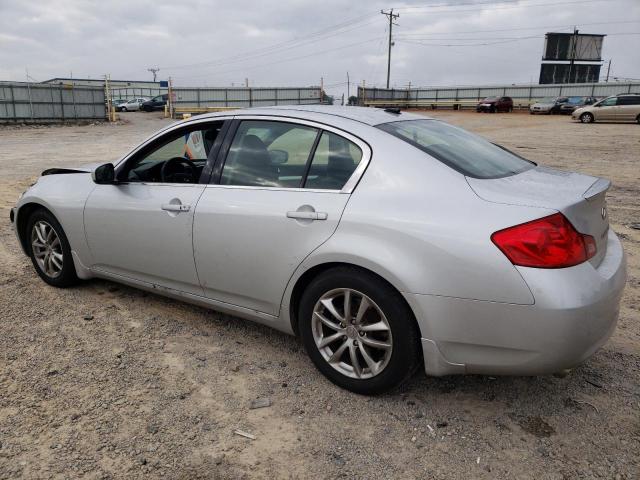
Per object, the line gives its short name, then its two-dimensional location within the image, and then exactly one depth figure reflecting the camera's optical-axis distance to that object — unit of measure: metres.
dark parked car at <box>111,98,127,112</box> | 53.00
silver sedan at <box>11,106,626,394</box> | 2.37
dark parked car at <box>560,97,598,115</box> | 38.66
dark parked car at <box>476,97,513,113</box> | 43.06
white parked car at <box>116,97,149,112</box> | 52.20
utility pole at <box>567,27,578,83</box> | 61.25
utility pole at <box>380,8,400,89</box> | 60.97
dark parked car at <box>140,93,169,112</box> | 49.19
